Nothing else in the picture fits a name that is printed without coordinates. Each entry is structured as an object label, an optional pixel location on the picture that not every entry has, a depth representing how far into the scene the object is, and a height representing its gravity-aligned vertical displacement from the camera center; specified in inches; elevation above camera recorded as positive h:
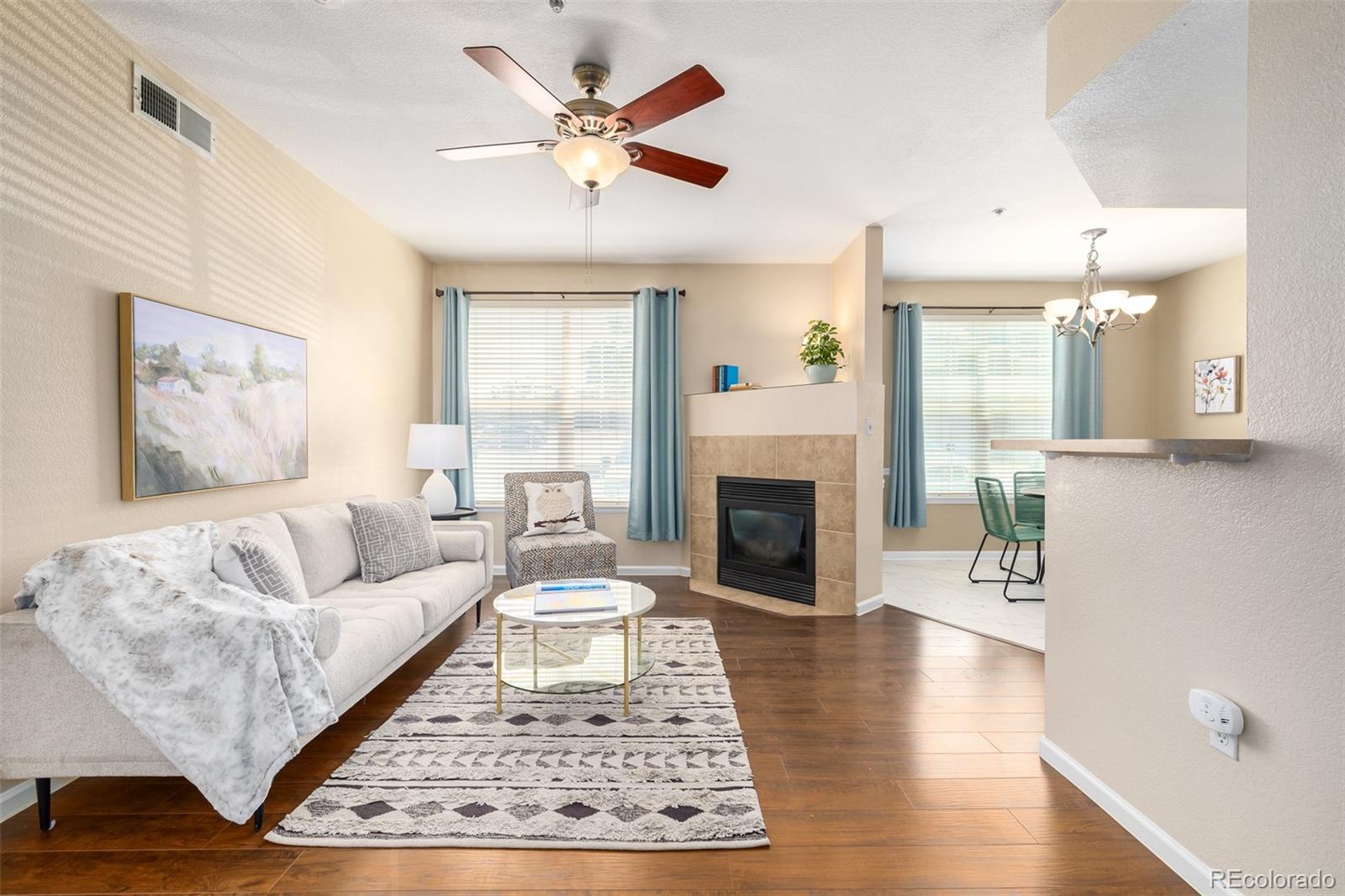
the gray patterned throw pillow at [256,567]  87.6 -18.9
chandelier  177.5 +37.0
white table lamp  178.4 -6.8
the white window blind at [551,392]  217.5 +14.9
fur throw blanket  69.2 -25.7
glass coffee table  102.5 -42.1
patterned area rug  72.7 -46.1
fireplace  178.4 -30.7
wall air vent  94.6 +51.3
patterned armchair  166.6 -33.2
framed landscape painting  93.0 +5.5
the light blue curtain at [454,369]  209.0 +21.8
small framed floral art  211.9 +17.0
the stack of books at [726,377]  208.5 +19.3
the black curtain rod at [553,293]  214.5 +48.4
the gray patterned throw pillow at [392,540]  129.7 -22.5
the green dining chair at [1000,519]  194.4 -27.2
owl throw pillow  184.2 -22.3
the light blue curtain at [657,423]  210.4 +3.9
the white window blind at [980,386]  244.4 +18.9
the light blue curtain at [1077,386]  237.0 +18.4
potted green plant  185.0 +24.1
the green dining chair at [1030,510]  197.5 -24.3
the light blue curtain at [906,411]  235.3 +8.7
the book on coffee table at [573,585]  120.1 -29.5
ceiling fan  82.3 +46.0
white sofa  70.9 -31.2
